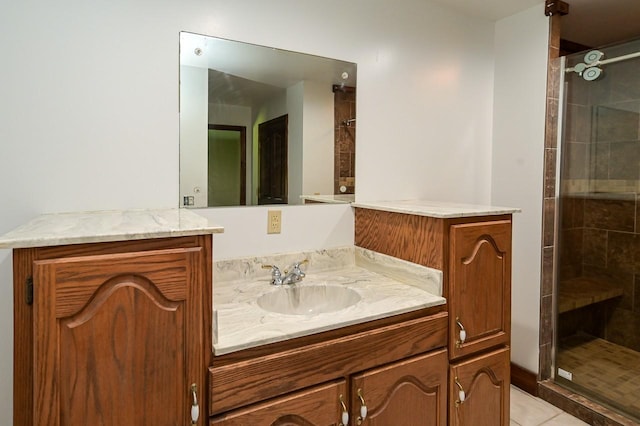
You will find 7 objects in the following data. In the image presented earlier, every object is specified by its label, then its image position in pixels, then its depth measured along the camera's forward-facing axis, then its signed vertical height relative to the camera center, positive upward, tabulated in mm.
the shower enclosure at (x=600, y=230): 2070 -165
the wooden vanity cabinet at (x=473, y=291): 1504 -370
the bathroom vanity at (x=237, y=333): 881 -396
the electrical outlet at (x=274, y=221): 1777 -103
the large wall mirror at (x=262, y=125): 1593 +340
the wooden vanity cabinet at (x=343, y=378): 1094 -575
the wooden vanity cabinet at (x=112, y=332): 869 -326
